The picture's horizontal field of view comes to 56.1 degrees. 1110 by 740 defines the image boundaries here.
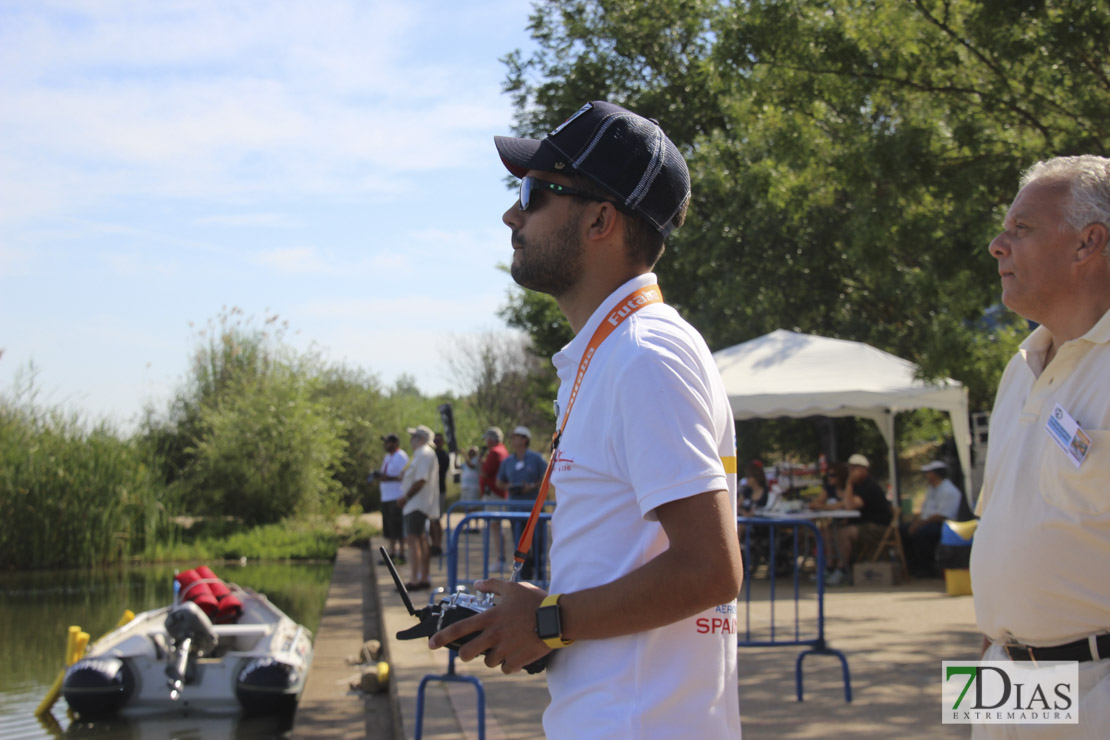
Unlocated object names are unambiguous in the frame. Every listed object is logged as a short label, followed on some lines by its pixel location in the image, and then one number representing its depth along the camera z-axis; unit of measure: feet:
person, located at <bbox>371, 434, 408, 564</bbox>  54.54
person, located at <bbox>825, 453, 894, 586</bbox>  44.37
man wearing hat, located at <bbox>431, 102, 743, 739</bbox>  5.86
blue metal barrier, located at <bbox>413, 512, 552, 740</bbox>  20.84
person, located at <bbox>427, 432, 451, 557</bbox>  55.09
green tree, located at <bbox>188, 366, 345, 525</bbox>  90.07
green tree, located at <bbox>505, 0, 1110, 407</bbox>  29.12
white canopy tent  44.65
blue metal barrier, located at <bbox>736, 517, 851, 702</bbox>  24.30
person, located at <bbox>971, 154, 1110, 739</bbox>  8.15
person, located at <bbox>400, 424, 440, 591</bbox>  44.42
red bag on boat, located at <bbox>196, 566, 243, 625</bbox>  35.53
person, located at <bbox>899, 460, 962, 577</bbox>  45.01
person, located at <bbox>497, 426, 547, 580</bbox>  44.39
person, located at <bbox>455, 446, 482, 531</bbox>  65.77
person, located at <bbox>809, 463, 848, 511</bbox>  48.22
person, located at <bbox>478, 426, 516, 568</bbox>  49.83
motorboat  31.60
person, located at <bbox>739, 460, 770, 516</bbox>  47.06
